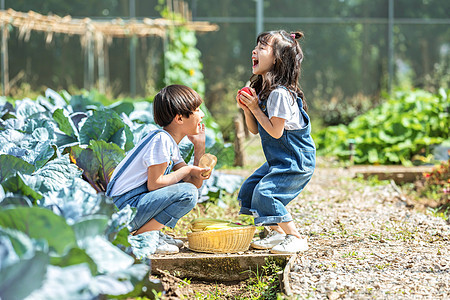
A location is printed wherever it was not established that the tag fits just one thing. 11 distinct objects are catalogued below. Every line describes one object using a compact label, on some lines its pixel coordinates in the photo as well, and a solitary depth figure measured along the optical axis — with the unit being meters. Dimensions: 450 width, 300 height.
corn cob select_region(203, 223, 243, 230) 5.32
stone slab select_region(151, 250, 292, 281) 4.85
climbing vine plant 18.47
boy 4.92
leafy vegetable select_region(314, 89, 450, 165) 12.64
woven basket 5.06
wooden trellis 17.05
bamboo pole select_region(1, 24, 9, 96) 17.23
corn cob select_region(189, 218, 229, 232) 5.46
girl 5.18
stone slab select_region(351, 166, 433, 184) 10.57
